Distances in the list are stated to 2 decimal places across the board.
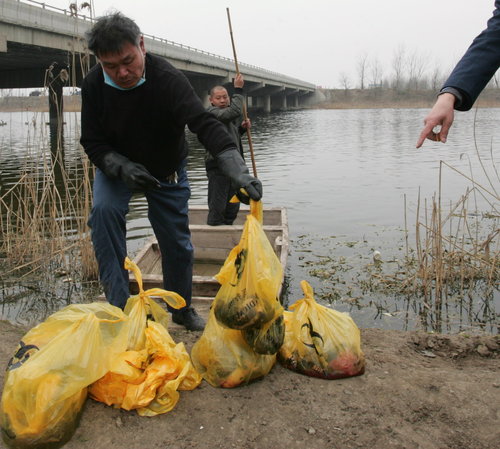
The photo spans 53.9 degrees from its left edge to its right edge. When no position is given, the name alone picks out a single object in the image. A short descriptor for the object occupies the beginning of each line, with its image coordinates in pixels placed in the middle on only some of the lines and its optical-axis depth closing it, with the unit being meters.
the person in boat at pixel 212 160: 5.80
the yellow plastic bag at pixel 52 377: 2.06
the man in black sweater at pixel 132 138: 2.72
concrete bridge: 15.22
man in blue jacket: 1.92
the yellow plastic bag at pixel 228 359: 2.59
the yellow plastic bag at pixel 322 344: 2.67
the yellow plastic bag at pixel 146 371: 2.37
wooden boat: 4.29
